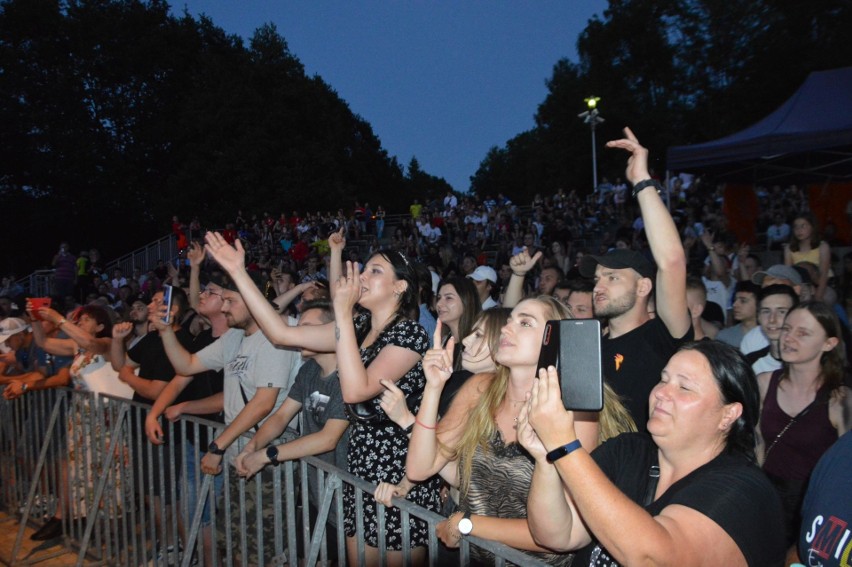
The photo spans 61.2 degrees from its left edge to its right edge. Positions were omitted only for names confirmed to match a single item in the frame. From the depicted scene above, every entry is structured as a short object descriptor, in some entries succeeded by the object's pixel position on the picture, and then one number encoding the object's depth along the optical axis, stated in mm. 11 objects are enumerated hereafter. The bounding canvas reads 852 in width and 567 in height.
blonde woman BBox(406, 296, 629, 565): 2588
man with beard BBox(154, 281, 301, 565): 3984
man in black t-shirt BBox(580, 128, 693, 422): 3199
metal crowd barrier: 3325
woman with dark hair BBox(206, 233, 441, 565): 3209
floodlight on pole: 27359
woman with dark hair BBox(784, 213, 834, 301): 7328
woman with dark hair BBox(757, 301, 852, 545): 3234
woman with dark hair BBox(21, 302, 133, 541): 5473
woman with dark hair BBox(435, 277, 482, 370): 5023
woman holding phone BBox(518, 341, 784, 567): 1791
